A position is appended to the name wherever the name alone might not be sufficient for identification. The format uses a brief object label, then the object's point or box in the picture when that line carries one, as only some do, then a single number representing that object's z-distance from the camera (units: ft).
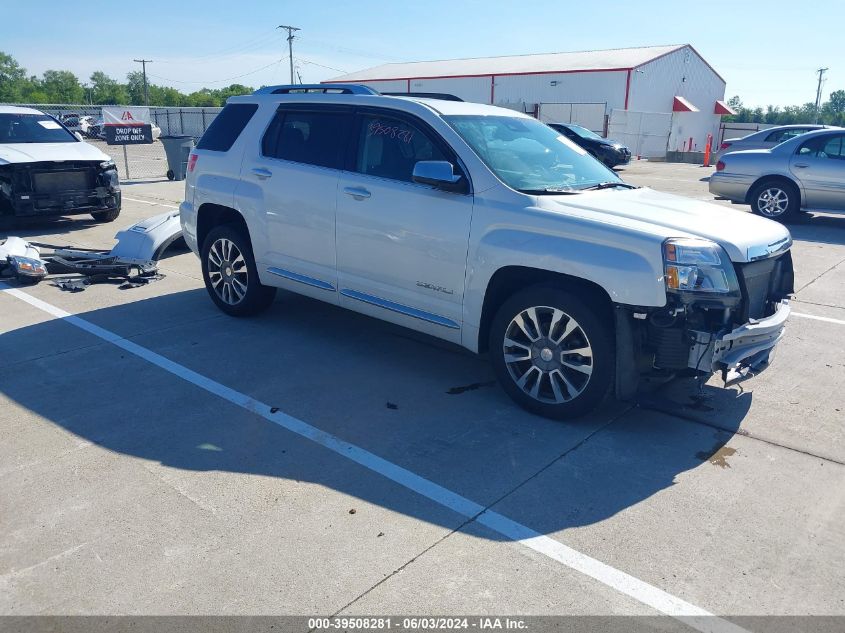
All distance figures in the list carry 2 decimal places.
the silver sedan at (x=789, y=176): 37.83
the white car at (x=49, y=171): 33.60
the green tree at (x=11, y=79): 328.35
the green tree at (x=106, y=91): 354.13
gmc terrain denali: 13.28
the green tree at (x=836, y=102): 424.05
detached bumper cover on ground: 25.35
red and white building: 123.65
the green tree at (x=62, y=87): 354.17
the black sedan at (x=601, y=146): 75.72
